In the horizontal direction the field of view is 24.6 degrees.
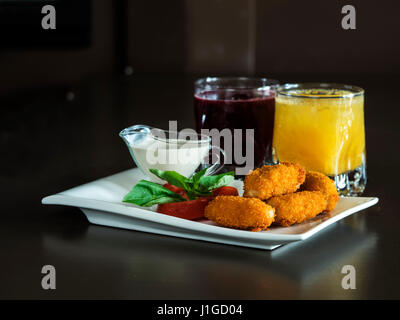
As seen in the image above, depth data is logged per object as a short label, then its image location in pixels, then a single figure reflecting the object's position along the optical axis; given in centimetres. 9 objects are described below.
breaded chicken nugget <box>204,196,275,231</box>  67
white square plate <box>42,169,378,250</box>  66
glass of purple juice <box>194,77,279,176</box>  87
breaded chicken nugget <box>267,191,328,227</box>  68
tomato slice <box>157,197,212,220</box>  71
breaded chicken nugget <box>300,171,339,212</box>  72
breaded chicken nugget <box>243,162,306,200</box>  70
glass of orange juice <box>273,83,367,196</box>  81
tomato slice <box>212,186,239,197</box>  73
